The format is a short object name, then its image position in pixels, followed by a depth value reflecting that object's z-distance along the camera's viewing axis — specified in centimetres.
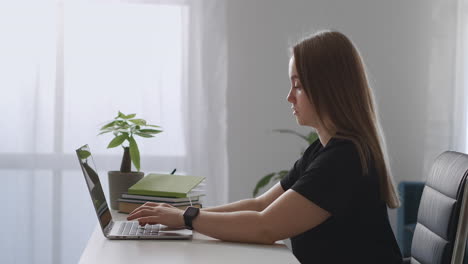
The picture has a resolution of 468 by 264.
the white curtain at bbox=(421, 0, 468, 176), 413
